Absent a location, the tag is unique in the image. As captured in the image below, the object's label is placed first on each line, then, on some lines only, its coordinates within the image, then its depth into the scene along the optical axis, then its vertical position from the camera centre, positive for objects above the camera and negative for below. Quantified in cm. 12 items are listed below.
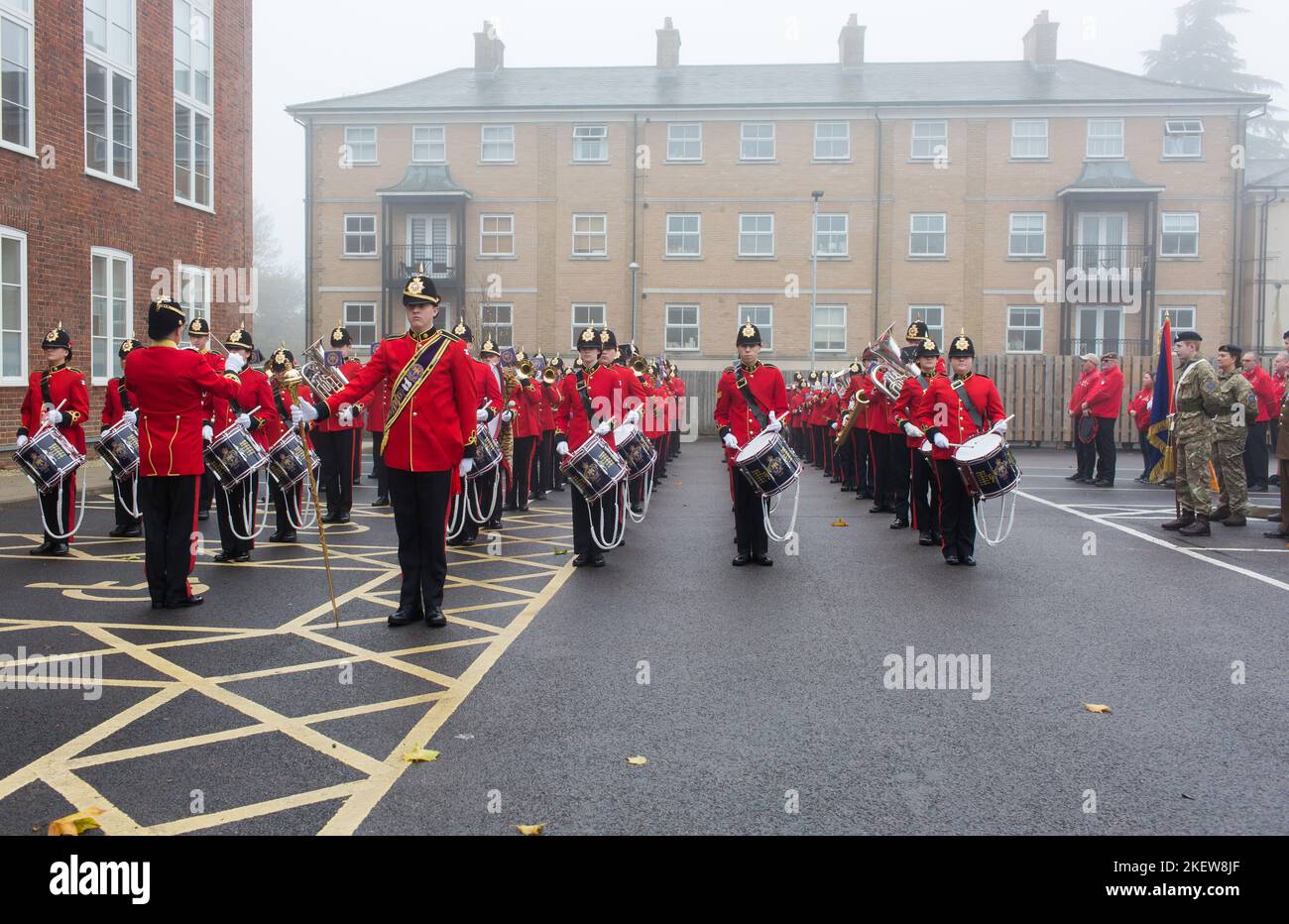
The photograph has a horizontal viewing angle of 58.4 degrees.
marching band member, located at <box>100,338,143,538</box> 1152 -39
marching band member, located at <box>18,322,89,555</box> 1077 -29
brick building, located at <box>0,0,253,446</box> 1886 +385
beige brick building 4303 +649
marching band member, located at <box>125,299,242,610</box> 827 -50
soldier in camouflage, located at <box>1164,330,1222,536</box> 1299 -63
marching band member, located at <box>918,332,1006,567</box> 1063 -38
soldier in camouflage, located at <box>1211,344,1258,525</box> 1314 -59
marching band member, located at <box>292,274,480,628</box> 778 -35
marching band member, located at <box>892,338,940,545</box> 1220 -89
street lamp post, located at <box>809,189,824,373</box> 4103 +455
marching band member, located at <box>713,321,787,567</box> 1050 -31
